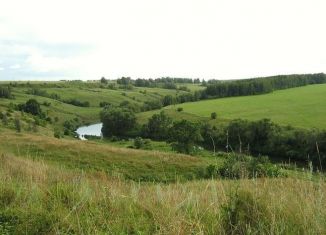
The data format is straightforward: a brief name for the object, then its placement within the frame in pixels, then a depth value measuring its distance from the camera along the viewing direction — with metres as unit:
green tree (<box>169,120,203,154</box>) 71.44
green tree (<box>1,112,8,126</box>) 82.88
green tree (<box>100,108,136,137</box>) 121.31
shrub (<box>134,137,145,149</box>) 83.25
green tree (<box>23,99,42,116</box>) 122.75
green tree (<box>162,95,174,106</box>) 169.50
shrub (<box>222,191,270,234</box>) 4.96
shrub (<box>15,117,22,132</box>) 76.30
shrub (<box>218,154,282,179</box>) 6.03
